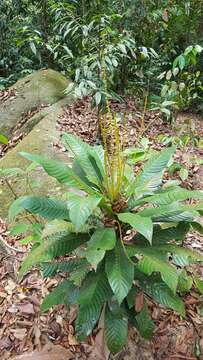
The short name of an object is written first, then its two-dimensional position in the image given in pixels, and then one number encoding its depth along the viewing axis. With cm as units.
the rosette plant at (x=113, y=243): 174
